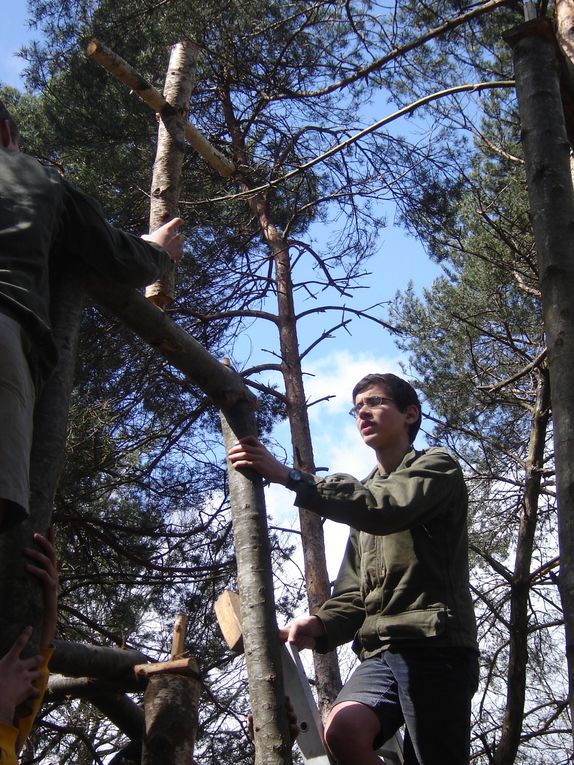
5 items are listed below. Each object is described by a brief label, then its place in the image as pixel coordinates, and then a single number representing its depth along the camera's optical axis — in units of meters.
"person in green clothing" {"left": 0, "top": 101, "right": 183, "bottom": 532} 1.75
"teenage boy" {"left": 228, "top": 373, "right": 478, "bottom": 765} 2.51
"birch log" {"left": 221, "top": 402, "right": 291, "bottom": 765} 2.23
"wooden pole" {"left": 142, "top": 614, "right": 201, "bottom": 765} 3.18
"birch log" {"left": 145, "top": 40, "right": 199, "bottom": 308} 3.87
